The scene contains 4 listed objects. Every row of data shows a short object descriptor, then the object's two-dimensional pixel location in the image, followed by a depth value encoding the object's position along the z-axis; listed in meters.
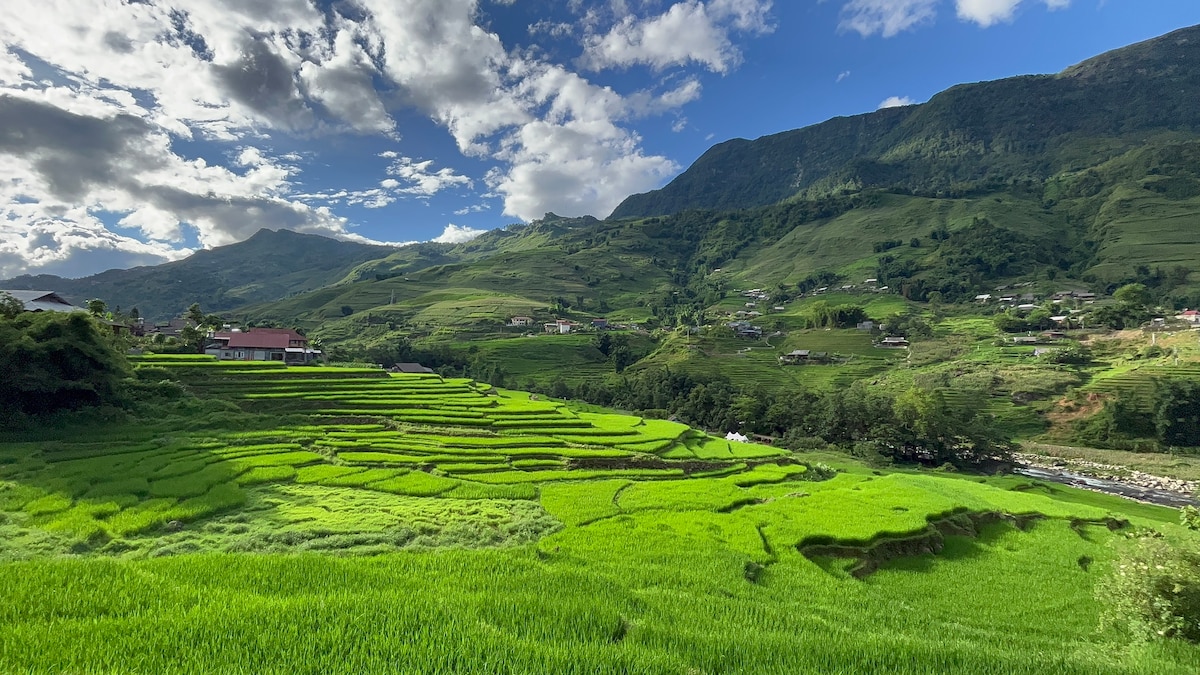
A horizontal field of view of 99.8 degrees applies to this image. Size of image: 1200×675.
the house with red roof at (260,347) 69.12
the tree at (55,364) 33.03
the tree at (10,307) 39.19
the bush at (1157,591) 11.24
